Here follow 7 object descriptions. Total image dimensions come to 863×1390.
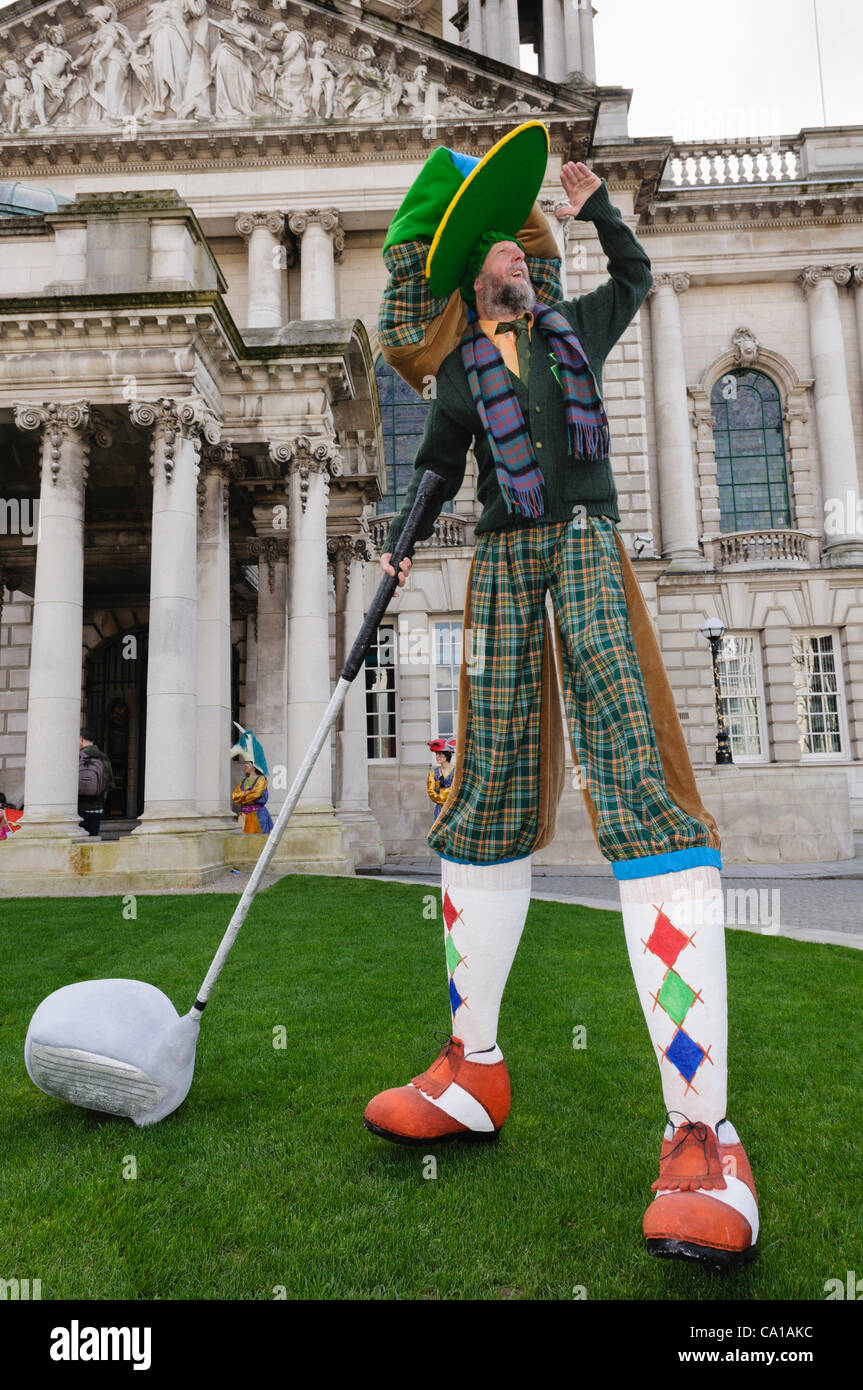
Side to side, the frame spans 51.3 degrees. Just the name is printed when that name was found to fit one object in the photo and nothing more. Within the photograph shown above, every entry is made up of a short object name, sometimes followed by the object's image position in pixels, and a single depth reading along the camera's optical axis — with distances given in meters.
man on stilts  2.48
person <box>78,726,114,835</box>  14.27
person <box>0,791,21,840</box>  16.77
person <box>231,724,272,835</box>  15.08
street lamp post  22.03
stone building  12.88
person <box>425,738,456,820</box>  14.60
